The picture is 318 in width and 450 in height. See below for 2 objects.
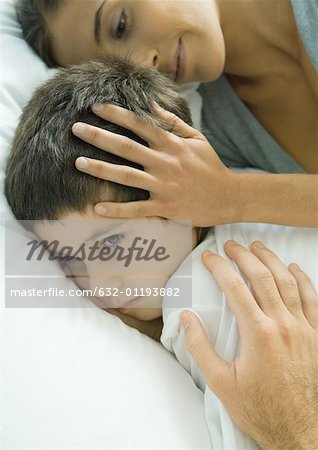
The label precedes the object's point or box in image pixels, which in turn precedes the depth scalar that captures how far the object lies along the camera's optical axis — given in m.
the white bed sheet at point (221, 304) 0.80
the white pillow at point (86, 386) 0.73
